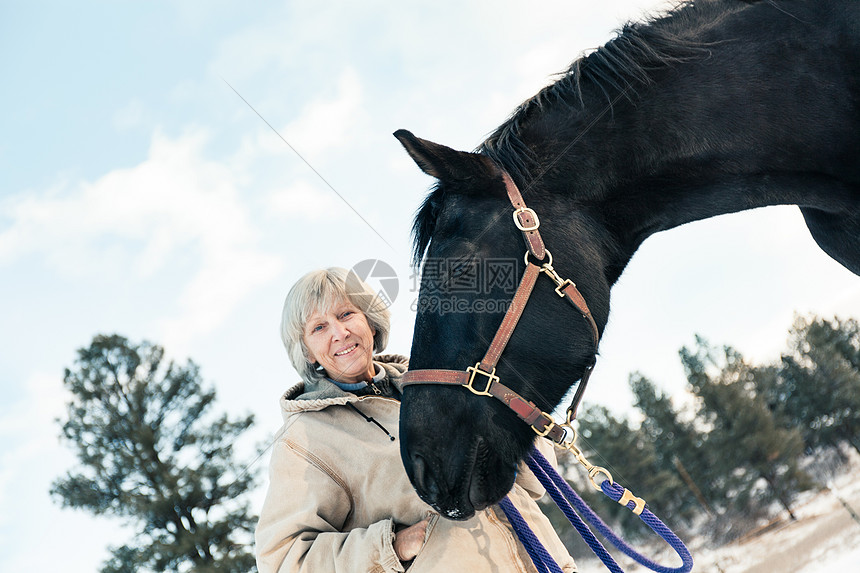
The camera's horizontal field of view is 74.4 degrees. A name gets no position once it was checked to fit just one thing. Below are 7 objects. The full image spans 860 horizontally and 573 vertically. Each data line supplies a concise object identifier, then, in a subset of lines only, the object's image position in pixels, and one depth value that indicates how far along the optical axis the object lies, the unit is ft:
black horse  6.22
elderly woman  6.23
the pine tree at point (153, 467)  39.93
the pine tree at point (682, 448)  102.68
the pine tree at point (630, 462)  94.79
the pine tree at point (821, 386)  116.88
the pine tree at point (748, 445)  98.58
